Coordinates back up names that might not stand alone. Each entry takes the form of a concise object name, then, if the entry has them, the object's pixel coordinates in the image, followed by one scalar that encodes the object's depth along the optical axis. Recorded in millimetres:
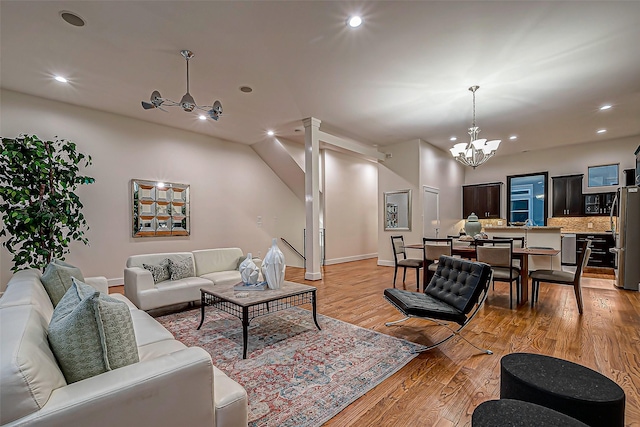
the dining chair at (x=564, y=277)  3582
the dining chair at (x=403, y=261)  4820
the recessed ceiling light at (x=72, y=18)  2773
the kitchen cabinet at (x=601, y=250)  6906
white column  5753
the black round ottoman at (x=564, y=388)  1323
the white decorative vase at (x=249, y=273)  3143
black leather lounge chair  2539
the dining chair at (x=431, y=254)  4379
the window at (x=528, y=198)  8180
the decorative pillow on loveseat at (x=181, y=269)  3945
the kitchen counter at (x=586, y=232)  7011
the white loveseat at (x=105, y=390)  910
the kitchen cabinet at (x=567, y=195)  7617
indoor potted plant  3346
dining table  3921
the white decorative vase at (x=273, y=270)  3049
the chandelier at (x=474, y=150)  4762
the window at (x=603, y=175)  7219
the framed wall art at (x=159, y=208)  5633
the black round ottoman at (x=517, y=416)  1141
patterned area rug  1884
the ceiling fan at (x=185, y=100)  3363
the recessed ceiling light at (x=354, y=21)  2840
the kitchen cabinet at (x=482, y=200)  8758
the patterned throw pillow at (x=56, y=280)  2178
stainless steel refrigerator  4844
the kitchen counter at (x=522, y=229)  5552
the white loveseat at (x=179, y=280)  3494
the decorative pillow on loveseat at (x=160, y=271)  3775
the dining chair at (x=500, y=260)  3820
